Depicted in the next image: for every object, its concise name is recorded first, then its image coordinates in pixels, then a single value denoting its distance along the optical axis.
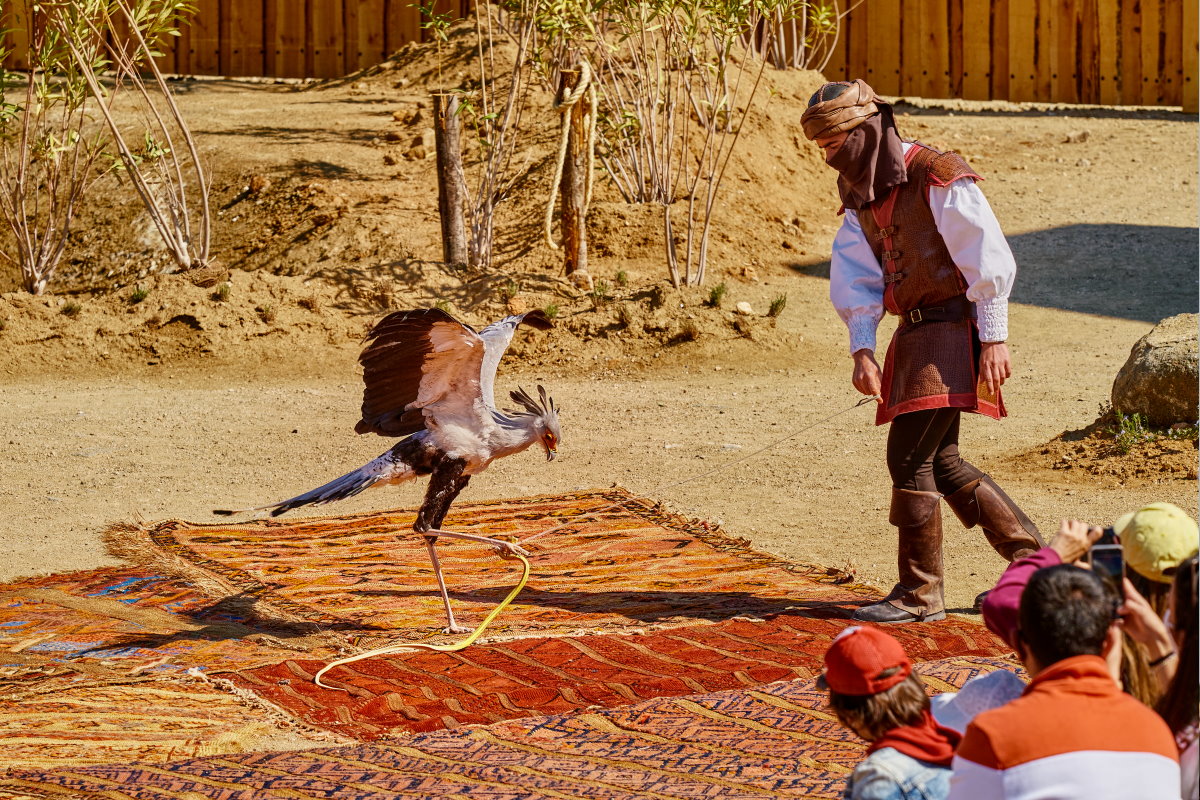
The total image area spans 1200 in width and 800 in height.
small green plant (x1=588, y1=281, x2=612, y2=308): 22.56
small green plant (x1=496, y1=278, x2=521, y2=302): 22.48
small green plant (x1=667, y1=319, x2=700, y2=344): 21.47
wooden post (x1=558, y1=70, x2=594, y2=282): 22.86
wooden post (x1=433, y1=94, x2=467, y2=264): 22.19
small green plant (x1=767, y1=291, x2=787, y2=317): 21.83
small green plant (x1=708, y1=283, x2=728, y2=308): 22.02
